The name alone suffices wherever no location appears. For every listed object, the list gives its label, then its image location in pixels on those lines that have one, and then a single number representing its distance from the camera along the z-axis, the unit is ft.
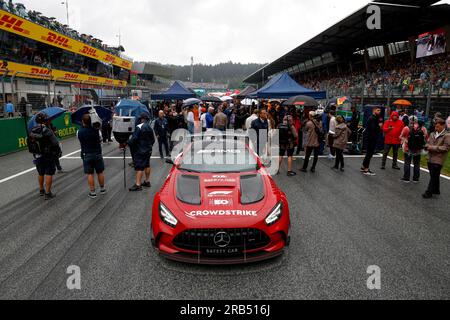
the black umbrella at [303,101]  33.42
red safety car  12.11
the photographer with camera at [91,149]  21.35
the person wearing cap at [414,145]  25.49
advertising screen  74.38
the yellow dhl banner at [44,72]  46.55
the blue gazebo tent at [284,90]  43.21
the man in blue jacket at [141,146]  23.57
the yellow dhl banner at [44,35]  76.28
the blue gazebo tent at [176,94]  58.49
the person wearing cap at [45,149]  20.93
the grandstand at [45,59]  46.99
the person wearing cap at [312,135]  29.14
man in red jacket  30.94
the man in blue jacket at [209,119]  44.27
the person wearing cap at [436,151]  21.87
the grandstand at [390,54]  50.17
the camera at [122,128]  31.31
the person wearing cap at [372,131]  28.71
